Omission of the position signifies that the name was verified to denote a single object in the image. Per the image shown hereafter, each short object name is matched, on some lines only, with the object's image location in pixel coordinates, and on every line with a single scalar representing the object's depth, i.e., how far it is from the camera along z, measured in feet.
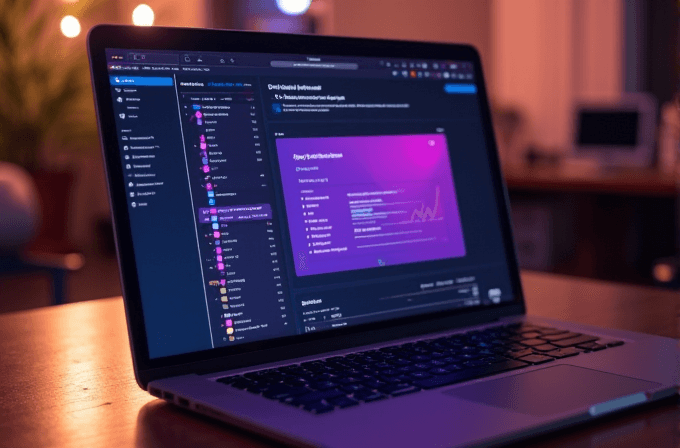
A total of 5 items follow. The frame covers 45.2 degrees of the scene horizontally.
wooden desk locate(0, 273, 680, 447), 1.82
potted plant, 13.55
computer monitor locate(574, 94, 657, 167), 13.12
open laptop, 1.94
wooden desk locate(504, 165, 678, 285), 12.49
